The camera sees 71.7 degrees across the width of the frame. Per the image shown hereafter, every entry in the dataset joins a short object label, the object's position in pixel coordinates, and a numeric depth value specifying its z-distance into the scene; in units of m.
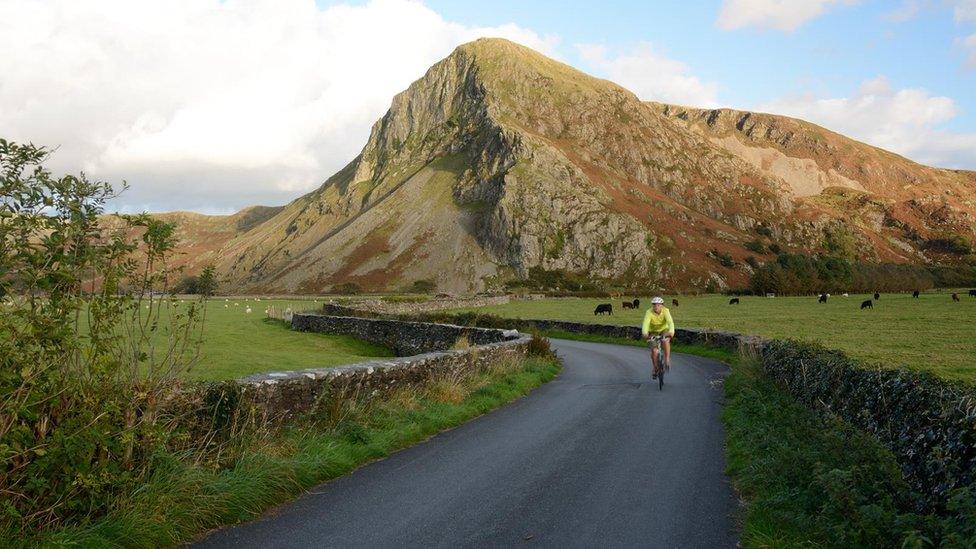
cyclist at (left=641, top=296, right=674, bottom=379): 17.61
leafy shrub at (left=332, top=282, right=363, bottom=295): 140.79
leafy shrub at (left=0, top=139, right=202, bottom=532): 5.46
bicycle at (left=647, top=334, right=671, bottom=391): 16.86
